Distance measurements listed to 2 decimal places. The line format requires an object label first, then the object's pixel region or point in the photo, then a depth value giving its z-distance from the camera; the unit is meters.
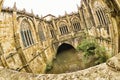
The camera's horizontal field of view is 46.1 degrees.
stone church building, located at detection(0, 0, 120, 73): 10.98
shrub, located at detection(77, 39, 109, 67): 14.70
